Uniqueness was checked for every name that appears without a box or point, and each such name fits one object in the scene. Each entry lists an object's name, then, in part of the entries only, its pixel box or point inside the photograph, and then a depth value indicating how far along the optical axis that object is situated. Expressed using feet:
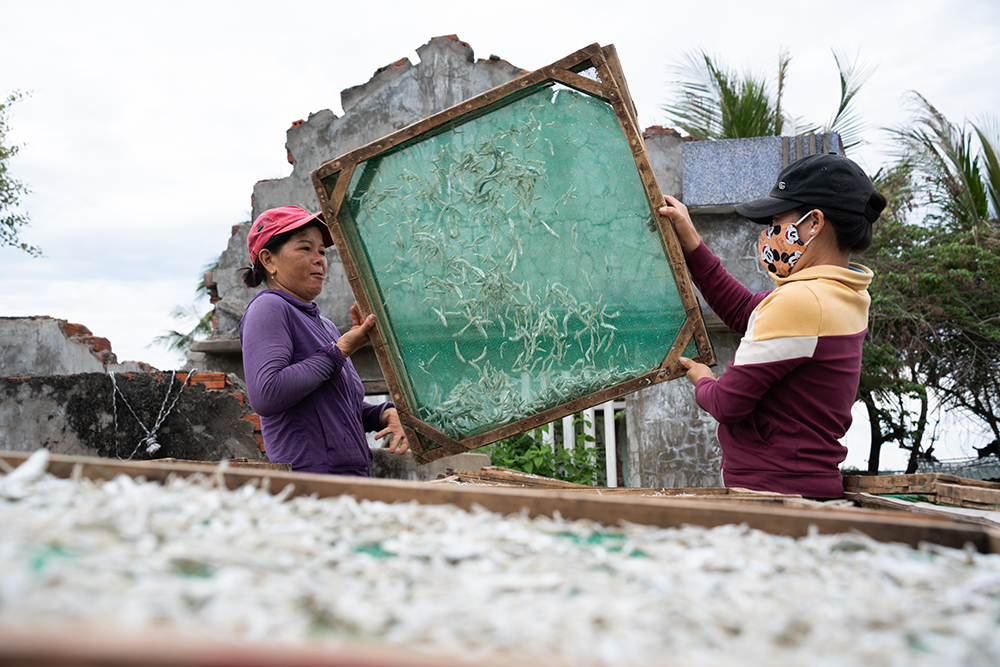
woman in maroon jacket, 5.87
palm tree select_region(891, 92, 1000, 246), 31.19
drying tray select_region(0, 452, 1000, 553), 3.35
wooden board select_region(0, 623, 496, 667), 1.59
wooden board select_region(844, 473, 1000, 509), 5.93
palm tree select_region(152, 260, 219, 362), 47.96
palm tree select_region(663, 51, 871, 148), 30.96
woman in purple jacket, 6.76
